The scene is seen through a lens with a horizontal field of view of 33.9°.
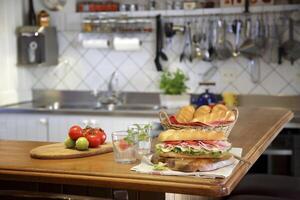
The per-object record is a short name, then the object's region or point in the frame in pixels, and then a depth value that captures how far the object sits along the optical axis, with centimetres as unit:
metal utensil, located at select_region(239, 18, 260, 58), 419
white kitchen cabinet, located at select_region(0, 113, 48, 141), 428
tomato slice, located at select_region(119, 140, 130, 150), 180
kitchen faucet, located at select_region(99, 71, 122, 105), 459
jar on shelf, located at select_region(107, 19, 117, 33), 455
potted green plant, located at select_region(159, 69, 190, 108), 432
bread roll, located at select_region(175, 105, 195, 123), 201
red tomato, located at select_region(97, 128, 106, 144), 211
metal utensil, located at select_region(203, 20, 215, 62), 431
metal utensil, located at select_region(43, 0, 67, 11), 474
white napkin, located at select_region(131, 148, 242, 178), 152
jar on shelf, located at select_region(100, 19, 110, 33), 457
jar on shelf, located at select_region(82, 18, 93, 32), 460
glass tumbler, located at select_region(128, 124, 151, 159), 184
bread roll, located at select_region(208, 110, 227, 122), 191
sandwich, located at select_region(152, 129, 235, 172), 158
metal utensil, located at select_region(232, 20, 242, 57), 425
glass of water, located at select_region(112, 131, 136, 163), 179
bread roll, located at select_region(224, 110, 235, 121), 191
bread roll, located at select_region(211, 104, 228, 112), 202
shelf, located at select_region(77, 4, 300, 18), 415
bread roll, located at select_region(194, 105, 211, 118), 203
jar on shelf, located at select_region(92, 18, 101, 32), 459
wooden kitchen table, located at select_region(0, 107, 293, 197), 147
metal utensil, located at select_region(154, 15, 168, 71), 444
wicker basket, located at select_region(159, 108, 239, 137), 181
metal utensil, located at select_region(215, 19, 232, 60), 430
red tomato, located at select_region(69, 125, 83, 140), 203
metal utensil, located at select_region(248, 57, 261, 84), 429
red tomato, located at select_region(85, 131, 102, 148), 203
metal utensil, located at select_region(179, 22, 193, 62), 439
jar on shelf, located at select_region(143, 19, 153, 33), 450
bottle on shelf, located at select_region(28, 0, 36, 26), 475
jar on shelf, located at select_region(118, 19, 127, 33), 456
